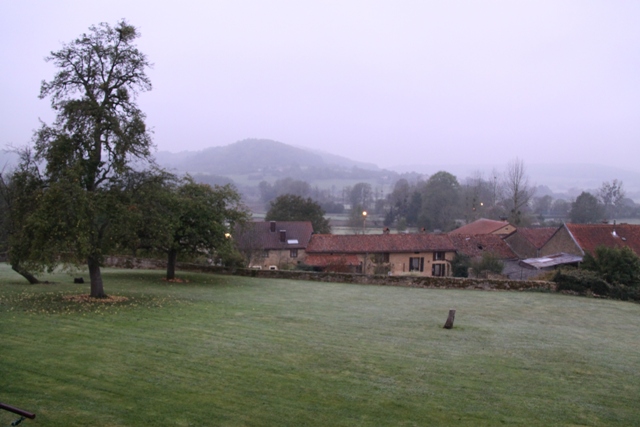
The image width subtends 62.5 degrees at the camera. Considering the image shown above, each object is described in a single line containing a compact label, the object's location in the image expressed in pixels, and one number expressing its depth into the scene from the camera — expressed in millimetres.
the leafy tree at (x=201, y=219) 29719
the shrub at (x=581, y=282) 33156
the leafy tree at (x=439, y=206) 99562
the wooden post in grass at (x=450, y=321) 18922
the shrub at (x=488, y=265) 46906
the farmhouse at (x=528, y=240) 54844
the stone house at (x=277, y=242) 53603
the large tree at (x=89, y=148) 18266
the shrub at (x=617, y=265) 33344
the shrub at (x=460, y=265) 53000
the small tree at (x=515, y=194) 78562
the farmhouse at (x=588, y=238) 48312
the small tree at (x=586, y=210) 95938
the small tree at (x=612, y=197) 114812
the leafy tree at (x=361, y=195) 161000
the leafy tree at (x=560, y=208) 130400
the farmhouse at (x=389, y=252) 52969
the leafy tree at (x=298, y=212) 72062
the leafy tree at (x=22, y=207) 18703
